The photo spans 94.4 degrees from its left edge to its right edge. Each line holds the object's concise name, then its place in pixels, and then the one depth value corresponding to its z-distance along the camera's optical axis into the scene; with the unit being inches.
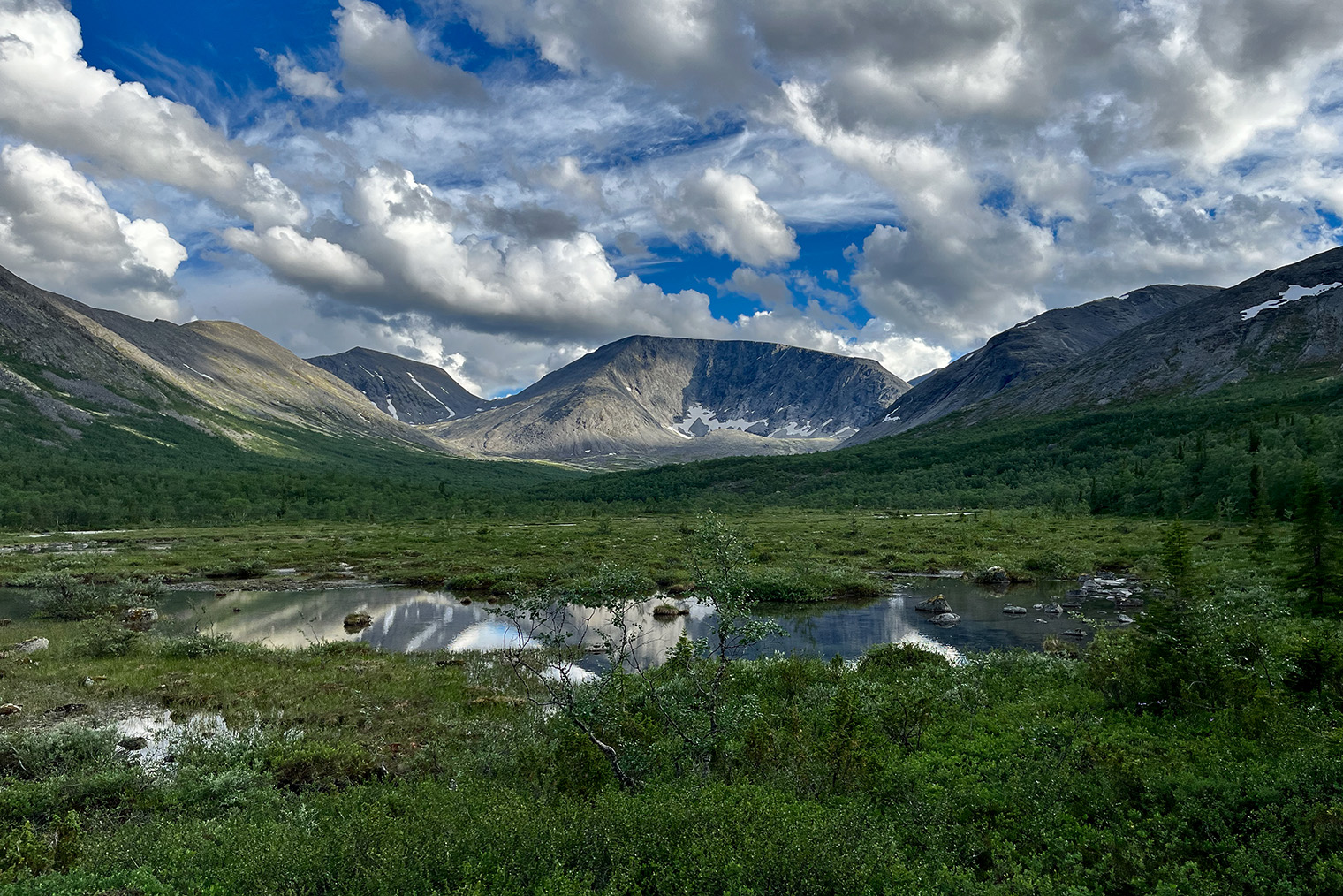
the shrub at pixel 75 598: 1540.4
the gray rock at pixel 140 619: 1451.2
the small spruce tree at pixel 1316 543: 1091.9
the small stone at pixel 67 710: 801.6
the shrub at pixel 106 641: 1111.6
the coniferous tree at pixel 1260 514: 1611.7
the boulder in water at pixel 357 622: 1549.0
